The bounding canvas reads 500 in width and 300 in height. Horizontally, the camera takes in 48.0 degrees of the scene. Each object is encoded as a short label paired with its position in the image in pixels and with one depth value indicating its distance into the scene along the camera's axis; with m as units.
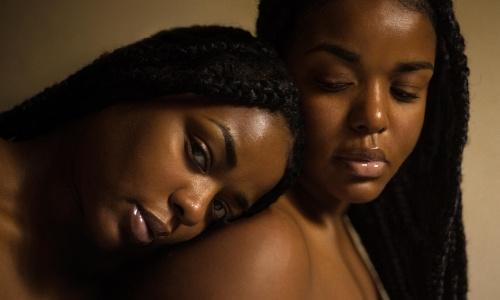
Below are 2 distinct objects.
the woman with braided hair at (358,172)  0.59
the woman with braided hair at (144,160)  0.60
